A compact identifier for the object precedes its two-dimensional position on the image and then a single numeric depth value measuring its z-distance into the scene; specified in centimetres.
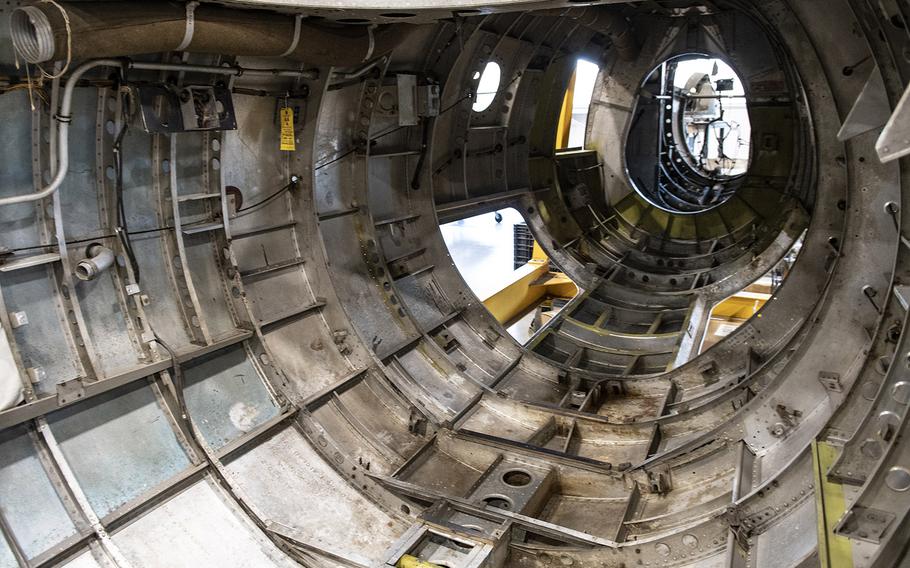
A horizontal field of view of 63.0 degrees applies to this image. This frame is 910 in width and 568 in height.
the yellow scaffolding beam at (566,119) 1128
